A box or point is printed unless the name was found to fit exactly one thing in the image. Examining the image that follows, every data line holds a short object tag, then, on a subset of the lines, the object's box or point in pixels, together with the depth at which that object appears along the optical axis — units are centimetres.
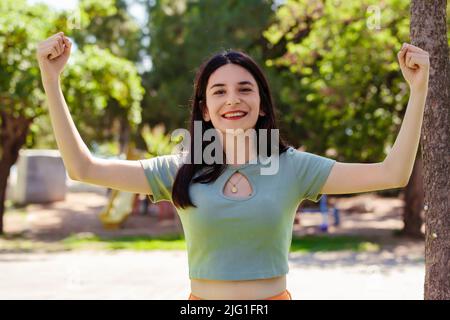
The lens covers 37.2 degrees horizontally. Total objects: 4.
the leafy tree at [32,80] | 1216
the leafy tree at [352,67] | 1180
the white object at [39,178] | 2192
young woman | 179
